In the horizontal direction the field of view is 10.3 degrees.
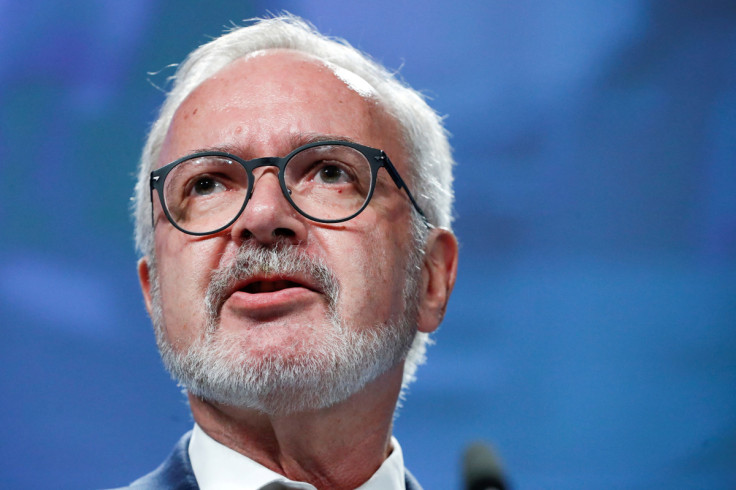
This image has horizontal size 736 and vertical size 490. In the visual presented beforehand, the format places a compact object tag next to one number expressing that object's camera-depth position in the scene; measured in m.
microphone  2.08
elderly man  2.18
